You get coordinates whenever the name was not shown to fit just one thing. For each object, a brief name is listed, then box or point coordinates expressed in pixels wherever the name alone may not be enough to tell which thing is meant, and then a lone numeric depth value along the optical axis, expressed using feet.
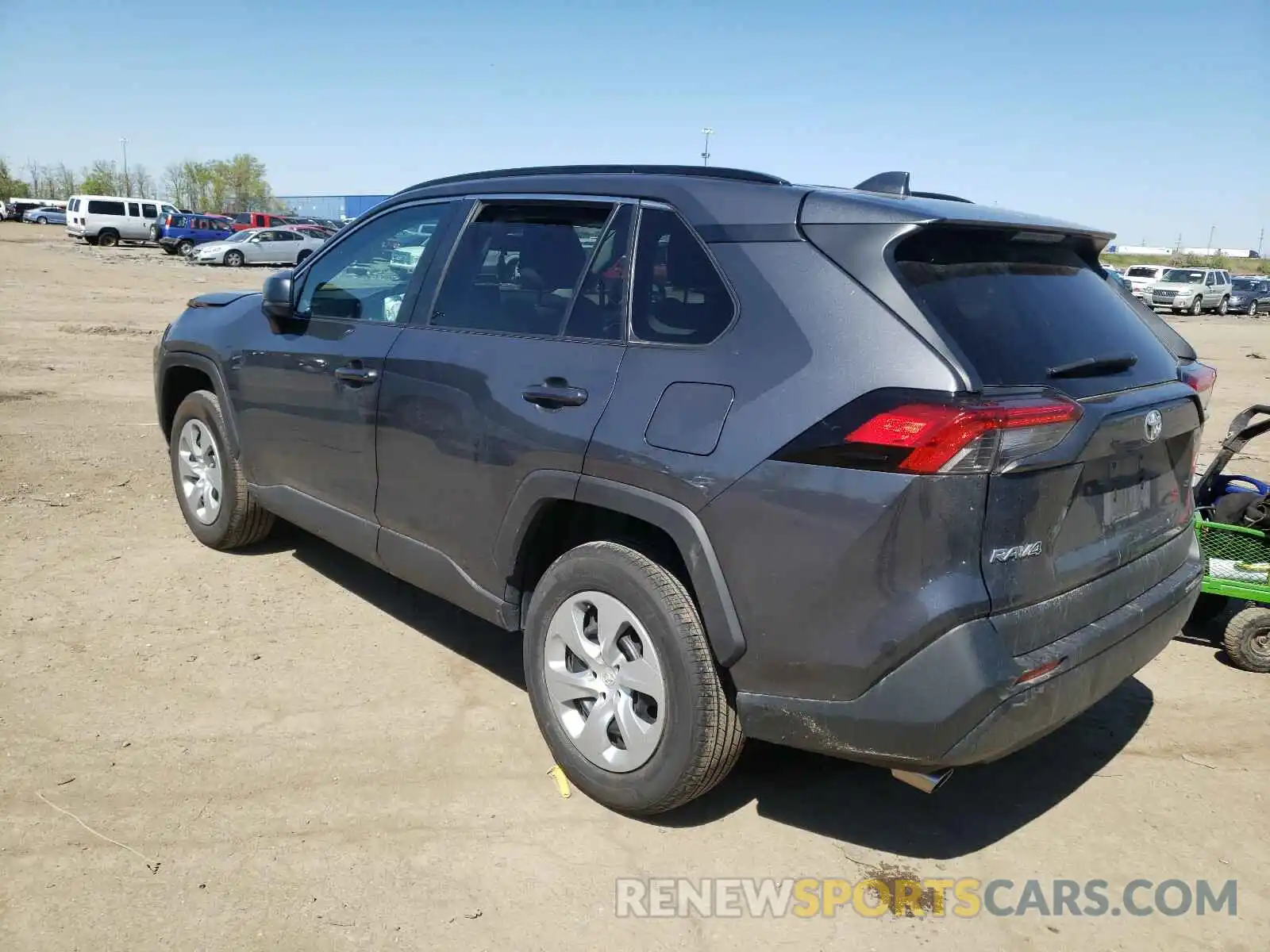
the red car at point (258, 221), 138.51
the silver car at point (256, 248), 112.98
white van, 136.67
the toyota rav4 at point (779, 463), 7.84
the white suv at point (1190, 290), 116.88
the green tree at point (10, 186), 286.25
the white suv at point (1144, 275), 118.08
